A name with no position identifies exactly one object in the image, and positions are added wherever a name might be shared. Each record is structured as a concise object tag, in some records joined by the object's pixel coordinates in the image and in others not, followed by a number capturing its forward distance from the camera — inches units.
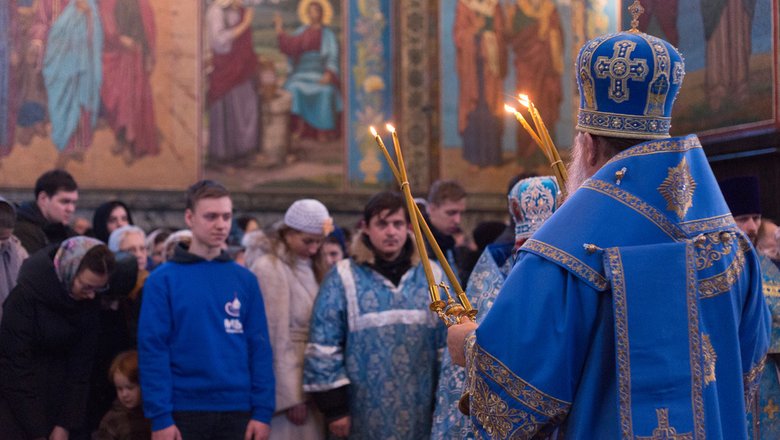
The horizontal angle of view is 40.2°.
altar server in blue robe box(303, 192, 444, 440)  212.7
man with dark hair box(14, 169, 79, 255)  256.4
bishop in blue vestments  100.9
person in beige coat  223.9
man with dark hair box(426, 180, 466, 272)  266.2
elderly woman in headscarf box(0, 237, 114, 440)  200.5
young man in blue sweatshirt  204.7
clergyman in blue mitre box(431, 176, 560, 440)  171.9
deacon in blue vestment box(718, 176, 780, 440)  180.4
